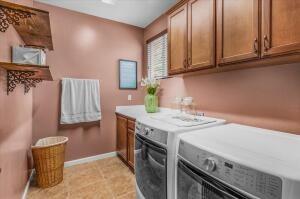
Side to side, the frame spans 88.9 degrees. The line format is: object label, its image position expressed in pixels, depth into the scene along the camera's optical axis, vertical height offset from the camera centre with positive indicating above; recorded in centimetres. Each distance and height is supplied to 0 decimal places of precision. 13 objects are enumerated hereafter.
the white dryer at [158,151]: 112 -43
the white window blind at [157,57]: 264 +75
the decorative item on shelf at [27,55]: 140 +44
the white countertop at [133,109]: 227 -21
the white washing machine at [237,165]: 57 -29
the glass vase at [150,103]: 238 -8
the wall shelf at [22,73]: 95 +19
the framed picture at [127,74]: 295 +47
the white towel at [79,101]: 240 -5
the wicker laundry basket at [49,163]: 191 -84
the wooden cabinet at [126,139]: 223 -66
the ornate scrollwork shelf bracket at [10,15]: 75 +43
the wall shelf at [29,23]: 76 +49
